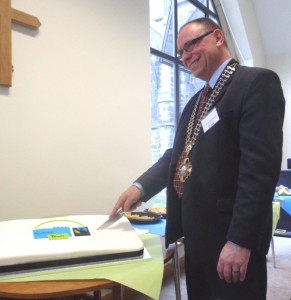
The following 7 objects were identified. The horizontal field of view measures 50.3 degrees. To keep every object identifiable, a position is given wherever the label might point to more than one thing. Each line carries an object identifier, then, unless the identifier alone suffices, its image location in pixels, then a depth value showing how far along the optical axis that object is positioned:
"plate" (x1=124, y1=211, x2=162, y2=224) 1.59
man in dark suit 0.80
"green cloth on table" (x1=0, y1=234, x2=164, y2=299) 0.68
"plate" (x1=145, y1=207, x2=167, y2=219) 1.83
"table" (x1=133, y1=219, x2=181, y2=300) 1.06
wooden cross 1.40
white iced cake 0.71
